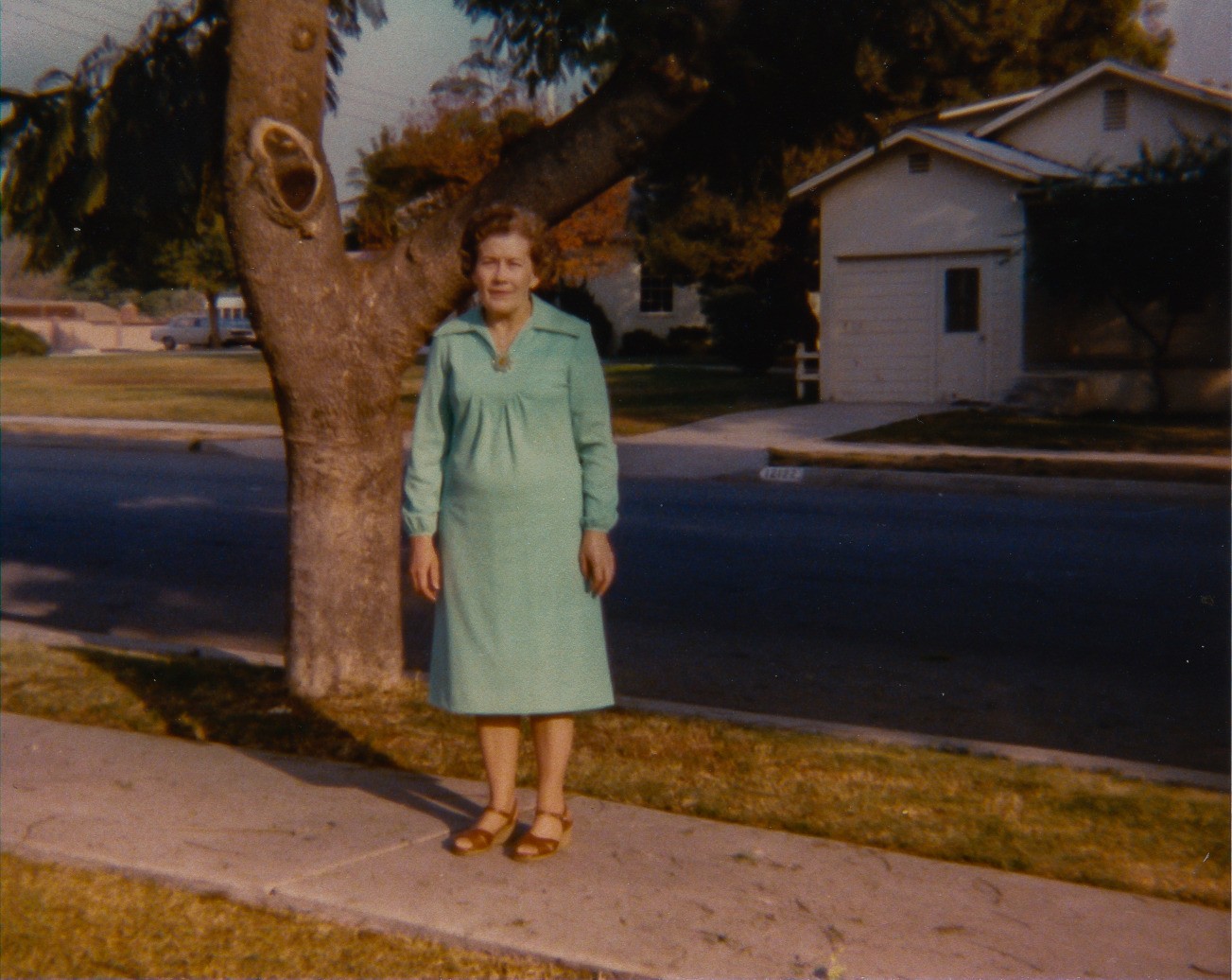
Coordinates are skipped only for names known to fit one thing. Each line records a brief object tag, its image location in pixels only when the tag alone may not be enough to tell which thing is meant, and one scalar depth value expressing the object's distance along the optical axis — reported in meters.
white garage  22.20
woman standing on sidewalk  4.11
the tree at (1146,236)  18.98
